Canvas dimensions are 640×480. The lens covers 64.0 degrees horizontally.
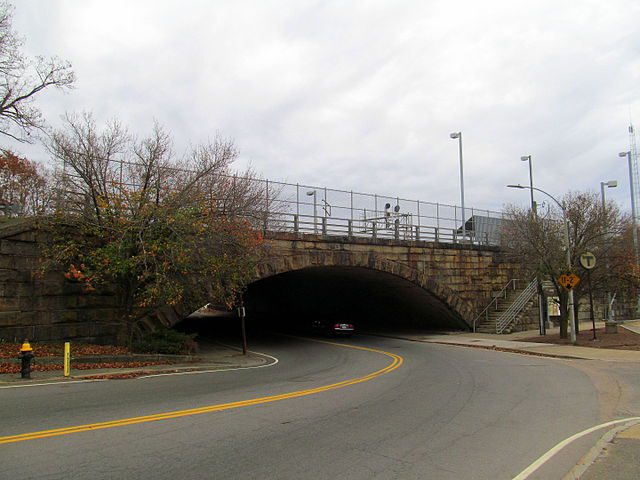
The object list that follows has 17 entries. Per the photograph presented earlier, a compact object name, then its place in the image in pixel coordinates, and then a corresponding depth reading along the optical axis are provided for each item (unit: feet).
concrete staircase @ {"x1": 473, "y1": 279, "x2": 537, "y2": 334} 101.30
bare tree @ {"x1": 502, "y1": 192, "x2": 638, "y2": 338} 80.94
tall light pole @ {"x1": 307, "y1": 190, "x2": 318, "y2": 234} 87.04
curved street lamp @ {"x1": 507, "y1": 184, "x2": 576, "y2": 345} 76.48
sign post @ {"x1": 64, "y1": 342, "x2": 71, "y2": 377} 42.68
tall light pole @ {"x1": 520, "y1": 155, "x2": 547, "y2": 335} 88.53
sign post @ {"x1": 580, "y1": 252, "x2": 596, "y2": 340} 72.49
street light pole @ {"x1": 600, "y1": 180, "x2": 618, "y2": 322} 82.09
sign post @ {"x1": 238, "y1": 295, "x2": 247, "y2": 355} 68.43
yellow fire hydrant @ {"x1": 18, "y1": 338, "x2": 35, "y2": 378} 40.27
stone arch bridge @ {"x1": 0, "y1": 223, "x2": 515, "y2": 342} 53.67
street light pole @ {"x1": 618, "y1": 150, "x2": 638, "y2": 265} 125.33
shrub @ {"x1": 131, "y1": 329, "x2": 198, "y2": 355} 57.52
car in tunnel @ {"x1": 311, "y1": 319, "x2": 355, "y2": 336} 100.32
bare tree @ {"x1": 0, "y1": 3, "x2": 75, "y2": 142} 62.13
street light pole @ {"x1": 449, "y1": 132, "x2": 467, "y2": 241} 119.10
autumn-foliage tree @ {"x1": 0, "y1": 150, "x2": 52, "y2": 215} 122.72
